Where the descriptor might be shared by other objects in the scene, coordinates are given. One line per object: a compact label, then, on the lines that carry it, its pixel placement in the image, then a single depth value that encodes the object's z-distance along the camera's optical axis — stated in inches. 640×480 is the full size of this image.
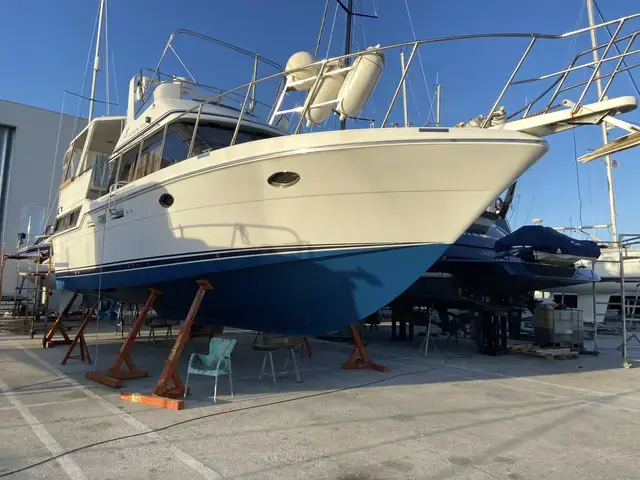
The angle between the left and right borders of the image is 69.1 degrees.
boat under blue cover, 378.9
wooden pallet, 379.6
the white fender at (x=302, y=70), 247.9
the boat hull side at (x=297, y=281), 217.2
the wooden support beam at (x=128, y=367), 251.6
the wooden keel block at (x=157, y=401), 199.8
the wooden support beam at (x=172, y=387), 201.9
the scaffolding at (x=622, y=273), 346.5
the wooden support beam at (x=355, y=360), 312.3
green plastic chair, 212.8
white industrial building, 895.1
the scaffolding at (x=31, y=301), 464.8
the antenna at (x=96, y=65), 602.2
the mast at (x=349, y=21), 440.1
